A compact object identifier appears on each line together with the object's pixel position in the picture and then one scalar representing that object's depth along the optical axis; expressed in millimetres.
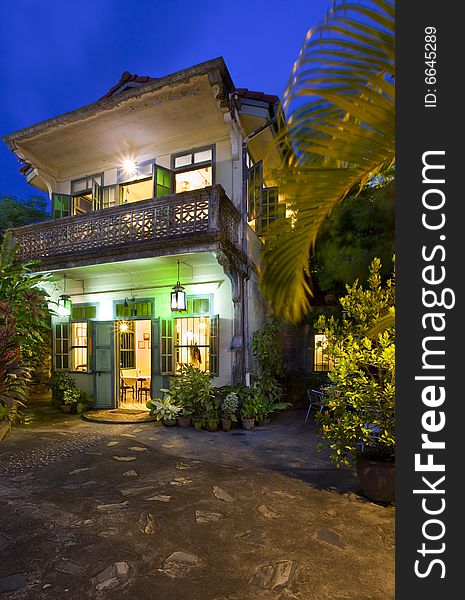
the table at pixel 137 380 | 11612
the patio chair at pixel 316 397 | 7856
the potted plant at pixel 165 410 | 7891
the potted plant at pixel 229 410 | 7523
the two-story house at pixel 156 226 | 8109
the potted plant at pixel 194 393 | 7793
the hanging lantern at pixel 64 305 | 10109
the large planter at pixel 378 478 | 3955
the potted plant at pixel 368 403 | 3977
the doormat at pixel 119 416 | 8469
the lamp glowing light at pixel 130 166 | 10117
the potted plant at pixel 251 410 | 7621
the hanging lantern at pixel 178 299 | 8336
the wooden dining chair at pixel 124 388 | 11258
